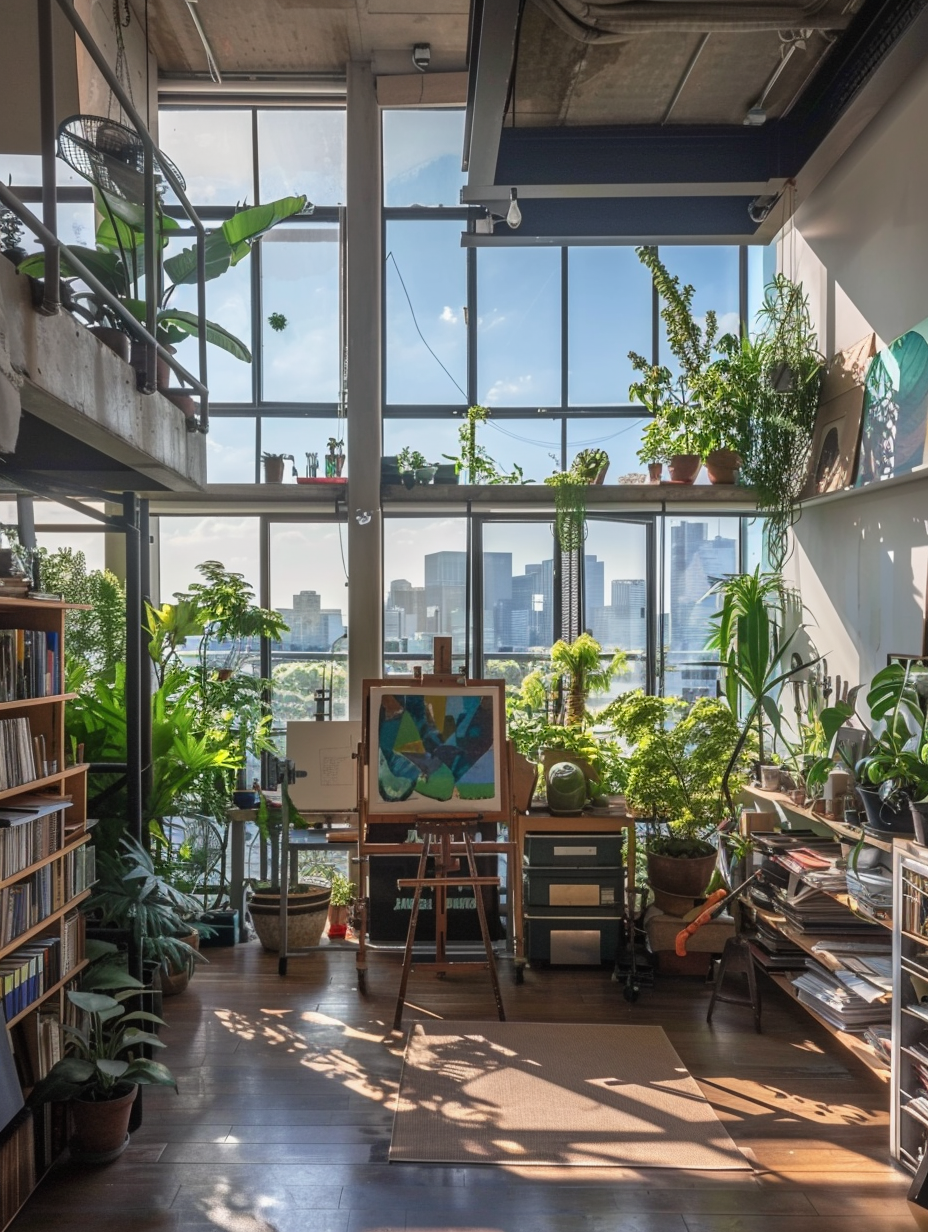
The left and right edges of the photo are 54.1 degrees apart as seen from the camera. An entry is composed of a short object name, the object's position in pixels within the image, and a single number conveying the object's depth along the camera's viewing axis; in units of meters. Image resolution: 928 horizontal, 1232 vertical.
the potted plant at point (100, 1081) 3.02
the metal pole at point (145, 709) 4.09
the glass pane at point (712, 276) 6.55
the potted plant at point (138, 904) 3.58
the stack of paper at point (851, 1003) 3.47
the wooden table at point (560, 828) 4.92
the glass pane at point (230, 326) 6.53
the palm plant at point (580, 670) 5.43
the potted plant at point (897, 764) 3.15
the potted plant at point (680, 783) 4.88
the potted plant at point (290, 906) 5.18
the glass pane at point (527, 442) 6.43
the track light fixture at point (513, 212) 4.84
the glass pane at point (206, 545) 6.45
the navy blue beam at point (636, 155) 4.74
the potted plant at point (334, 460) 6.27
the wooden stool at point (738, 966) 4.16
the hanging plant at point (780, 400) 5.05
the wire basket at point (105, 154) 3.27
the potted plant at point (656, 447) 5.86
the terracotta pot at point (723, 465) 5.68
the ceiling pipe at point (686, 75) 3.93
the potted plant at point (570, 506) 5.64
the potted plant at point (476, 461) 6.00
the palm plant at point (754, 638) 5.06
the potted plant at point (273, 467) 6.26
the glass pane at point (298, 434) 6.50
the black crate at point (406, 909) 5.25
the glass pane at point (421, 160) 6.46
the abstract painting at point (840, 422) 4.53
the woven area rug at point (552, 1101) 3.19
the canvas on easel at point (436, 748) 4.59
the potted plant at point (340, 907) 5.48
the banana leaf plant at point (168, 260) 3.53
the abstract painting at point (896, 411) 3.89
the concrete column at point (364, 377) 6.14
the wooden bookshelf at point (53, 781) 3.12
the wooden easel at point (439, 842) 4.33
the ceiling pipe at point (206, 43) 5.62
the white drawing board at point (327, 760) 5.39
